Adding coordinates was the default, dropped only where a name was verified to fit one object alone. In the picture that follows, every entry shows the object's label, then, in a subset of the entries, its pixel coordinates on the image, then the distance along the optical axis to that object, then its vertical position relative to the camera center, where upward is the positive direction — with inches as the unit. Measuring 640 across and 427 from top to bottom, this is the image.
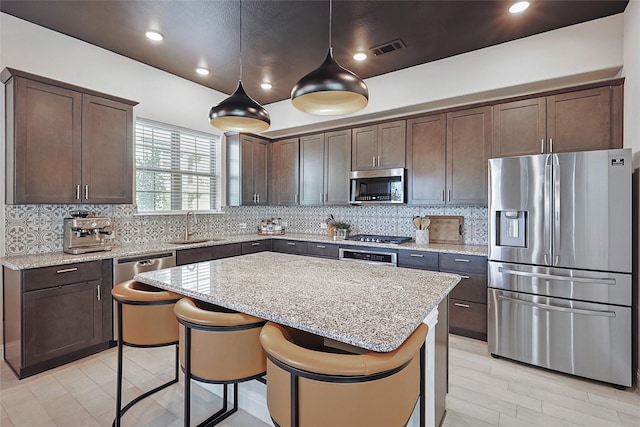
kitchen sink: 153.8 -14.1
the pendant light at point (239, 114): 85.7 +28.0
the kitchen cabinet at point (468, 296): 125.0 -33.9
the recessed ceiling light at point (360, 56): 137.4 +70.3
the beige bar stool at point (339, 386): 40.7 -23.4
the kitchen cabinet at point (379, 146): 157.4 +35.4
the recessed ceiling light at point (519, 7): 102.3 +69.1
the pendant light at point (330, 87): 67.0 +28.6
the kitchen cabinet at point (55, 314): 98.0 -34.0
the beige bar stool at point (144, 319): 70.0 -23.9
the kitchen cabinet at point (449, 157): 135.0 +25.9
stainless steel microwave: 155.9 +14.2
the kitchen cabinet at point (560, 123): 109.3 +34.2
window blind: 154.5 +24.3
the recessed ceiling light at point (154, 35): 120.6 +70.1
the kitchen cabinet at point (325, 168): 176.4 +26.9
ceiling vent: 127.4 +70.1
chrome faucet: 168.4 -6.7
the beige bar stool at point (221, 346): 56.3 -24.4
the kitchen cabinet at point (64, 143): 104.4 +26.2
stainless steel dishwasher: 118.7 -20.5
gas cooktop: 154.9 -13.1
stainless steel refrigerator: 93.9 -15.9
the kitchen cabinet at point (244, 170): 188.7 +26.9
